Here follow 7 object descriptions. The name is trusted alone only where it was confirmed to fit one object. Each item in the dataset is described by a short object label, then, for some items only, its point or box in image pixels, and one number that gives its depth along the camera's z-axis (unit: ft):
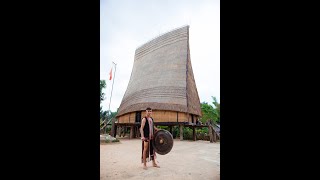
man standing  15.79
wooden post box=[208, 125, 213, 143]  41.57
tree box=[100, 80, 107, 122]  90.38
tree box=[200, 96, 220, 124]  87.56
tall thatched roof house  50.34
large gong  17.07
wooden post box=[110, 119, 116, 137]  42.70
